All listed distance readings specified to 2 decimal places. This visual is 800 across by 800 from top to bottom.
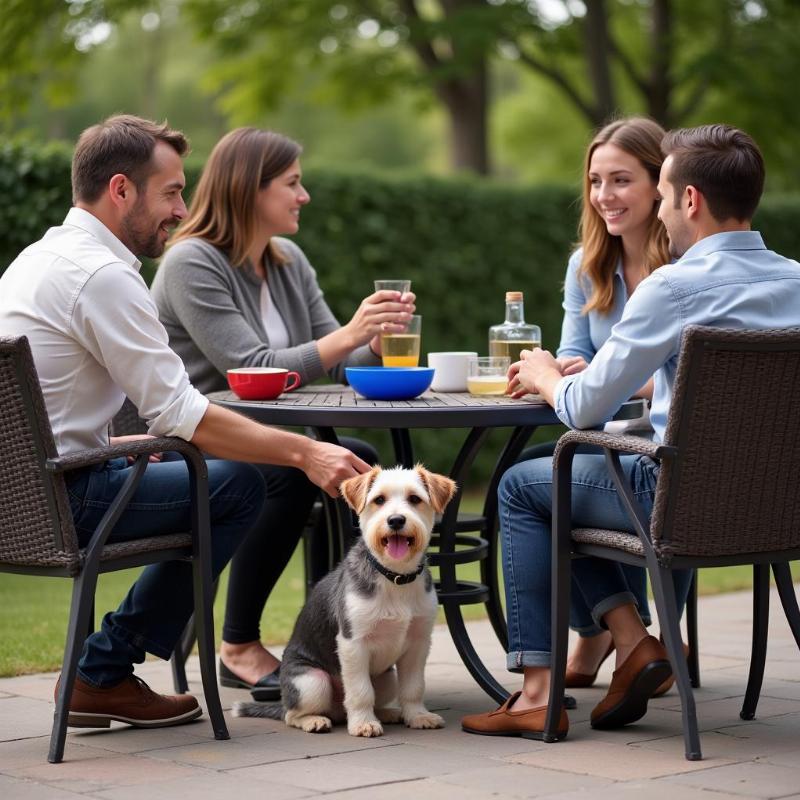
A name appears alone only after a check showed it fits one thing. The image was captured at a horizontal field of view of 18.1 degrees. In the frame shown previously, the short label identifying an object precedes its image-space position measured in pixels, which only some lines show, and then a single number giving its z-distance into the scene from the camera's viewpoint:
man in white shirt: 7.03
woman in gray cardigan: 9.04
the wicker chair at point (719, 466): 6.49
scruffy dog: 7.33
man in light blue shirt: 6.78
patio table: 7.31
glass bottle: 8.60
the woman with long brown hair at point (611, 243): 8.98
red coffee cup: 8.07
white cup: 8.71
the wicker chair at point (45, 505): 6.69
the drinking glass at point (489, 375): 8.30
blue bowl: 7.89
